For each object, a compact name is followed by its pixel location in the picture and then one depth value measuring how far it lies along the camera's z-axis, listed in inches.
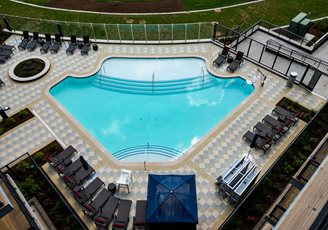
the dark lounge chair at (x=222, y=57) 1028.5
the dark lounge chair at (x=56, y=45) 1073.0
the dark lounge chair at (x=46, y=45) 1072.8
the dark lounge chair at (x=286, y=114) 828.0
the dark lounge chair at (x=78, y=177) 688.4
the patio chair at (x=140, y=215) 615.7
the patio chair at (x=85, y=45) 1069.8
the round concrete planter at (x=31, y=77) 976.9
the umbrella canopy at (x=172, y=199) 564.1
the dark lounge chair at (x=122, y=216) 619.0
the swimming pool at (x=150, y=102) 842.2
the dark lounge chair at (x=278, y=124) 804.6
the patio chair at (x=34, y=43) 1085.1
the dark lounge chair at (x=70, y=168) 706.8
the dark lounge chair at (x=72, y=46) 1067.9
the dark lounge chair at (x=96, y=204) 639.1
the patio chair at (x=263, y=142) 773.1
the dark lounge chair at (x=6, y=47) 1064.3
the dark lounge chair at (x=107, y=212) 618.9
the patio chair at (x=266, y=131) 790.5
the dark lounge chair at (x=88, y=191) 664.4
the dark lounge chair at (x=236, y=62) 1002.1
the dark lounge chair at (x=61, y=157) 733.3
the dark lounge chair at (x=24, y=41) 1089.4
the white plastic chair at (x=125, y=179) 685.3
